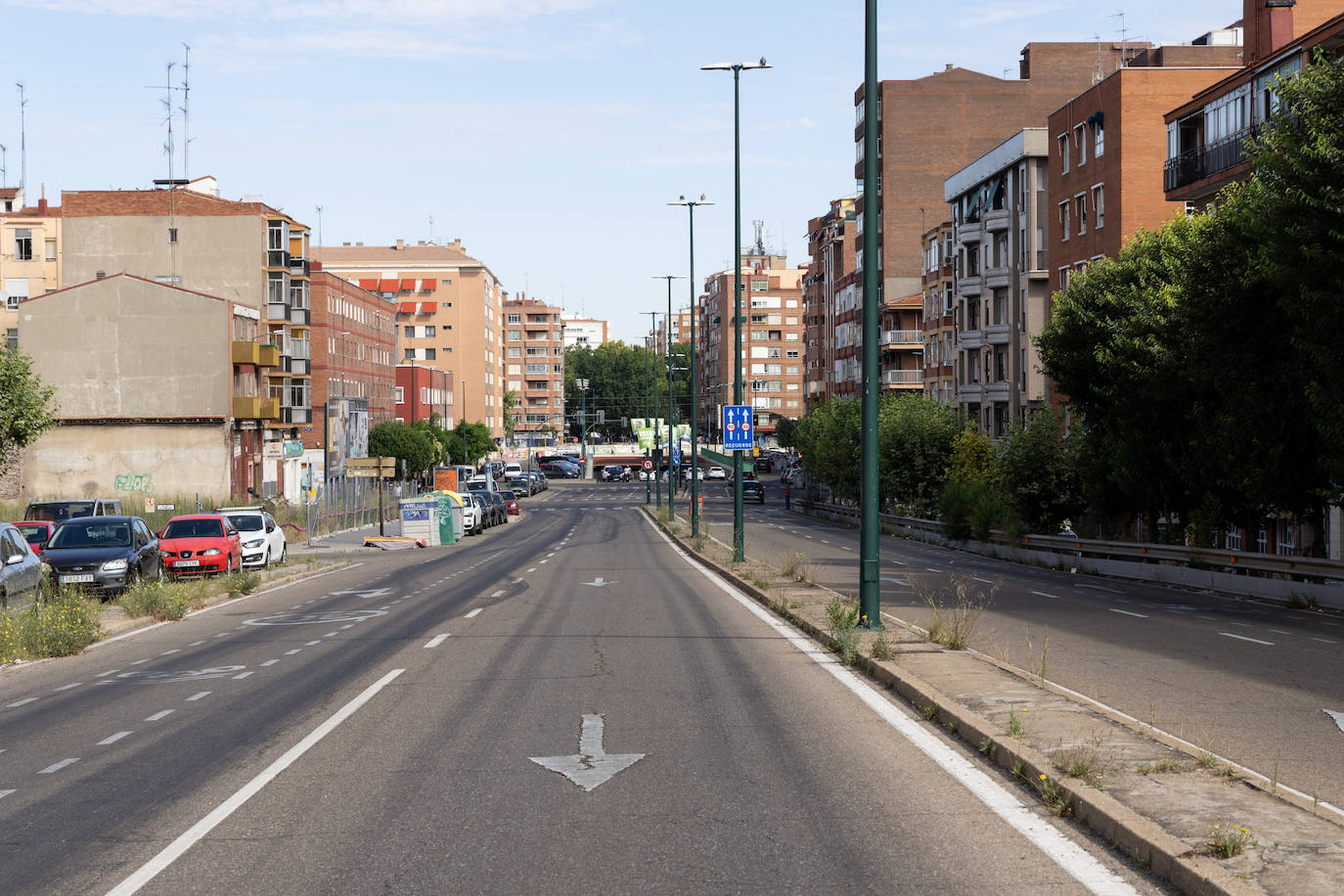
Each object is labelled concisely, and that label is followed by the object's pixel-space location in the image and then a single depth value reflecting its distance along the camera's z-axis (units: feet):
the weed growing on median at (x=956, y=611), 46.14
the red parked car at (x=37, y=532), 93.20
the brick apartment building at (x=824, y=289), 370.94
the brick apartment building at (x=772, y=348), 605.31
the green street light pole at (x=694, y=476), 143.13
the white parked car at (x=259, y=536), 111.86
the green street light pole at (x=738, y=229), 103.65
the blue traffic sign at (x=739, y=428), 120.16
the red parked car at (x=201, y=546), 98.27
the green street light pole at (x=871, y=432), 49.62
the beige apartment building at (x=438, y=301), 494.59
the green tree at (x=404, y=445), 318.65
